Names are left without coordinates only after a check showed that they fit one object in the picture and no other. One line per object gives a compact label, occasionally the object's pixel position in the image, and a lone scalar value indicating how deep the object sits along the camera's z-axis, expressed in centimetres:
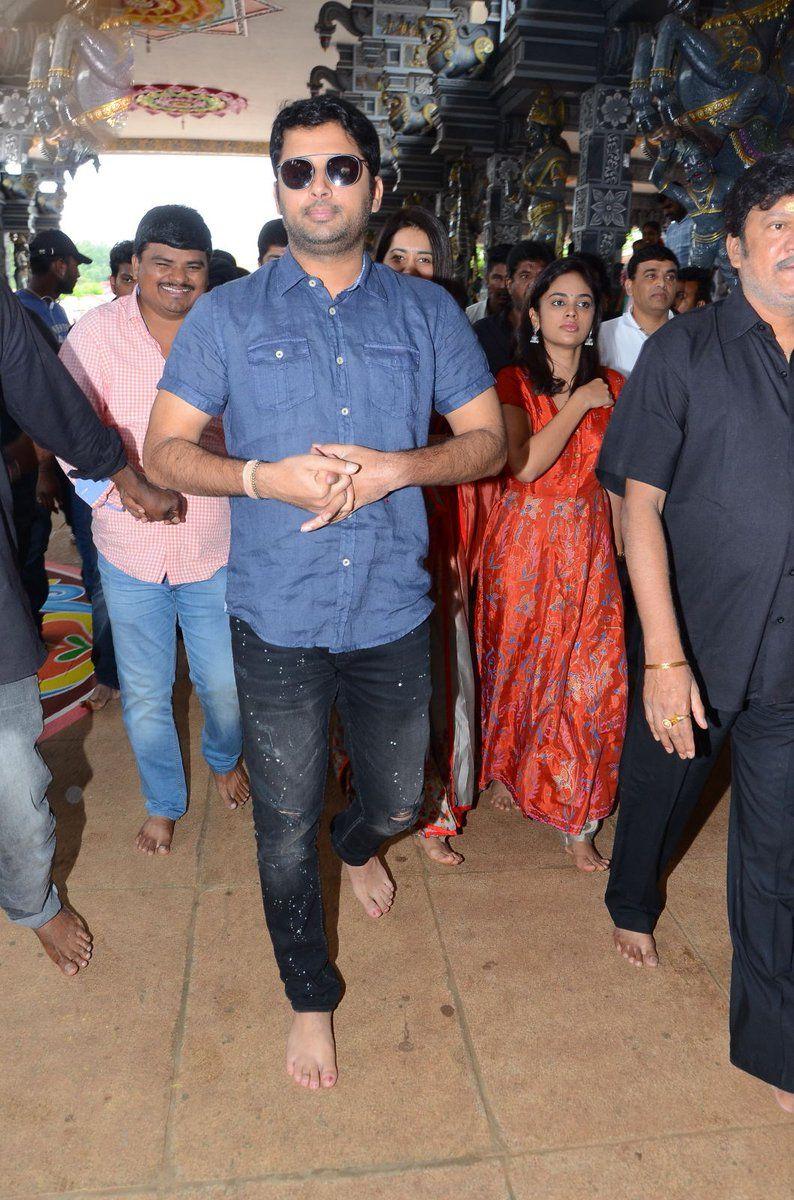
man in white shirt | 373
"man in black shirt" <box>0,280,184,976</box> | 189
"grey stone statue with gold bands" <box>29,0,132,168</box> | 786
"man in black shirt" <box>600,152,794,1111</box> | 179
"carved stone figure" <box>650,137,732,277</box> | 487
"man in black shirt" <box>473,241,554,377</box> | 357
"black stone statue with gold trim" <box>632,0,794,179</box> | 465
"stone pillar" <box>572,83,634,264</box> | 610
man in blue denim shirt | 164
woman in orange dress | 275
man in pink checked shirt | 254
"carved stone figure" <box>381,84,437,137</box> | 1049
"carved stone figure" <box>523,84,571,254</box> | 721
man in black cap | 518
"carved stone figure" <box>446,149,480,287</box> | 960
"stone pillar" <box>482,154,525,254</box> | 856
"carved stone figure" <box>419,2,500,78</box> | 784
